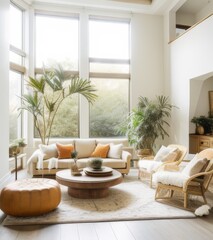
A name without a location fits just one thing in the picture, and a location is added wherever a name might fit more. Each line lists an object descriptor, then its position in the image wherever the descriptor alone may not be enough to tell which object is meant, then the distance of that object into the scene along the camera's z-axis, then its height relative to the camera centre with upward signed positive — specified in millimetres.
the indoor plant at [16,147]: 5040 -533
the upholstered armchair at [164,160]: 4887 -816
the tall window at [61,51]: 6980 +2023
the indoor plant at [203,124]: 6199 -79
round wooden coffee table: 3982 -1019
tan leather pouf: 3229 -1036
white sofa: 5285 -848
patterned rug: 3265 -1303
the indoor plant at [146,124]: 6594 -75
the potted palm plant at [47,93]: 6000 +783
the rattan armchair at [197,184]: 3721 -979
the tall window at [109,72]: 7254 +1464
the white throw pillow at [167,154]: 5086 -702
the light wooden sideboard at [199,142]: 5728 -523
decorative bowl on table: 4443 -753
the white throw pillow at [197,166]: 3789 -696
